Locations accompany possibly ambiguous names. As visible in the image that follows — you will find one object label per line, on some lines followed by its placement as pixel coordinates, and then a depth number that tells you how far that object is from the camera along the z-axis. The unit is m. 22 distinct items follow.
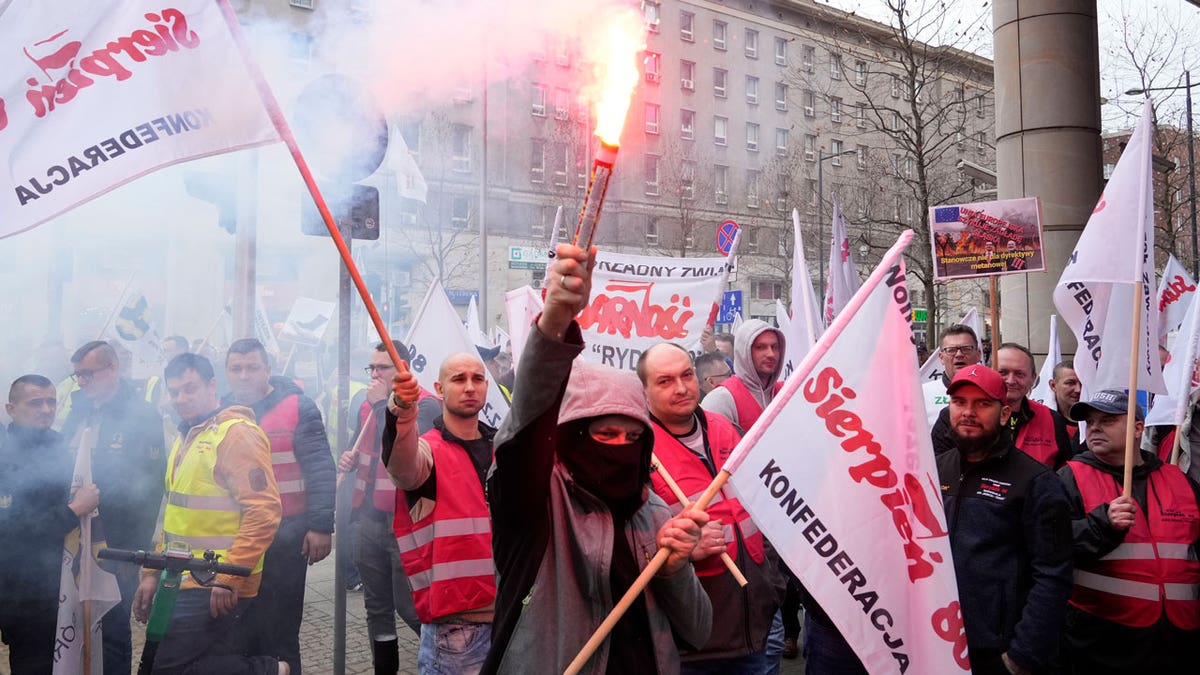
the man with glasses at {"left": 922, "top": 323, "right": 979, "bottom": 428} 6.14
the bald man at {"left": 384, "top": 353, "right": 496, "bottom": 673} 3.73
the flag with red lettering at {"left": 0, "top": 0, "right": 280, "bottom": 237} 2.86
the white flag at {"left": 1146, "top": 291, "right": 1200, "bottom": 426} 4.69
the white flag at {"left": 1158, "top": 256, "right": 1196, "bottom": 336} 8.32
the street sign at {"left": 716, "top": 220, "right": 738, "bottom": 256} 10.48
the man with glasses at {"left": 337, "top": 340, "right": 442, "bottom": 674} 5.39
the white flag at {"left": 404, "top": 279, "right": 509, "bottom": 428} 6.20
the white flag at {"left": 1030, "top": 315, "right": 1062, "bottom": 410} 7.60
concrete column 10.20
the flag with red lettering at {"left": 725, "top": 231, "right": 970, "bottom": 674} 2.92
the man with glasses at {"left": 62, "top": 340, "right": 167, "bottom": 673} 5.02
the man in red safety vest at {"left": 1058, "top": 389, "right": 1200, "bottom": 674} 3.77
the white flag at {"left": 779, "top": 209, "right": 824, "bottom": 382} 6.13
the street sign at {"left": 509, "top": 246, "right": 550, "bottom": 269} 16.34
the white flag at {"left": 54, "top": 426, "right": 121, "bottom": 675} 4.36
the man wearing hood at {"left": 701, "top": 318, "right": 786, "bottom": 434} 5.21
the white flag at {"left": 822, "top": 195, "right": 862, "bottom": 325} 8.48
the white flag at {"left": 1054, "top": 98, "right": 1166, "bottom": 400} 4.81
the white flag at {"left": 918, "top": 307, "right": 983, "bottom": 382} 8.89
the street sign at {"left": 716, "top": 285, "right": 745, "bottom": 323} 13.63
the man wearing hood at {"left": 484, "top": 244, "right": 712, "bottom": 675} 2.31
